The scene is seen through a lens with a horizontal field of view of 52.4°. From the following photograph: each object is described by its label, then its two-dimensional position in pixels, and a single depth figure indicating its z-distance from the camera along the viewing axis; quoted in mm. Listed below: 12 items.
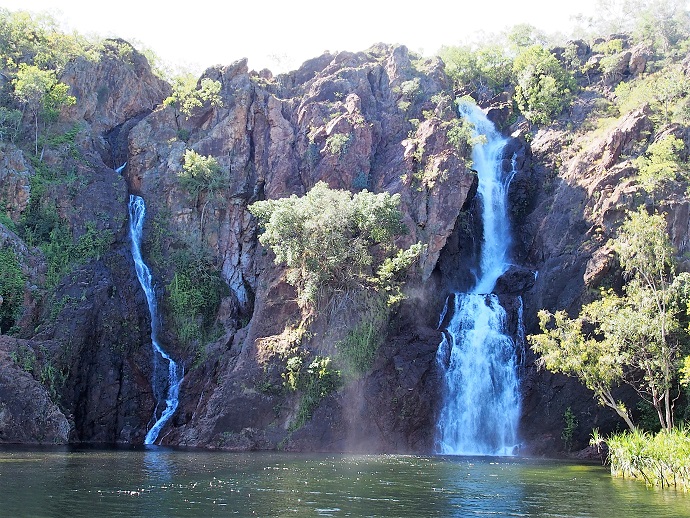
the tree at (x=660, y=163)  43344
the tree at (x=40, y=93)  54281
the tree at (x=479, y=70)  66562
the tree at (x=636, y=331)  31000
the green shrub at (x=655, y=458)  22625
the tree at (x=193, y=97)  57812
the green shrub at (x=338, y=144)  53062
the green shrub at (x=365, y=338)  41219
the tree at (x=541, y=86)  57531
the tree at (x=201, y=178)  52750
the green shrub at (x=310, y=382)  40281
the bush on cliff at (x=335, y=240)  42406
